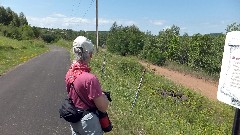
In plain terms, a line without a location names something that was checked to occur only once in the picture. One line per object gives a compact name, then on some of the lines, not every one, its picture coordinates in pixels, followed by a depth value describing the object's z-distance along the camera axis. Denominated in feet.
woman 5.40
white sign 4.01
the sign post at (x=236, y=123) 4.17
